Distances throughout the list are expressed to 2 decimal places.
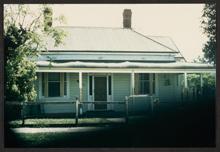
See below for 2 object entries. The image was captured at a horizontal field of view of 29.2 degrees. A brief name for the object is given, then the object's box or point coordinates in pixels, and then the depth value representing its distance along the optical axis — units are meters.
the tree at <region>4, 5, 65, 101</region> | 9.35
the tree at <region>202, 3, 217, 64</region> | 8.92
